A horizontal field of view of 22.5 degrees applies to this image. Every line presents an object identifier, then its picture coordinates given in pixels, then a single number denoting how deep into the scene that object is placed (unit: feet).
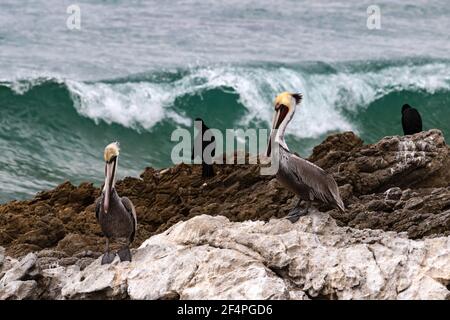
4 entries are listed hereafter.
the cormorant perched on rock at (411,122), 57.62
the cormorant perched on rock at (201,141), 63.26
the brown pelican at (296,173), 38.32
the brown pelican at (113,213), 37.35
